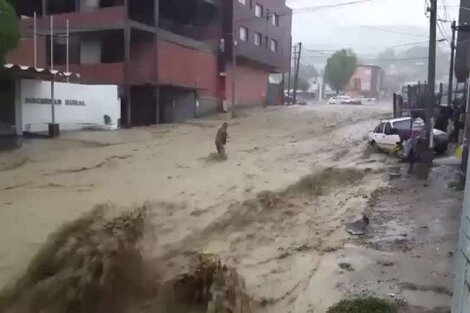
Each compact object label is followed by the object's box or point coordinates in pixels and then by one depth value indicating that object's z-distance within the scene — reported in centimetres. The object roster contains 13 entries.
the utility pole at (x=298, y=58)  5581
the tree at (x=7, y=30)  1638
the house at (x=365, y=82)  8350
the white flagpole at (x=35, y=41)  2893
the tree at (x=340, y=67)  6994
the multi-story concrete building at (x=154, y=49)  3039
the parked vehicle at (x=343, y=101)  5721
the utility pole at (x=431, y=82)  1686
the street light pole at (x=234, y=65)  3859
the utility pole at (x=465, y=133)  1273
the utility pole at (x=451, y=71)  2339
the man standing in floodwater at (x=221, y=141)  1936
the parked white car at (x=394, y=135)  1988
